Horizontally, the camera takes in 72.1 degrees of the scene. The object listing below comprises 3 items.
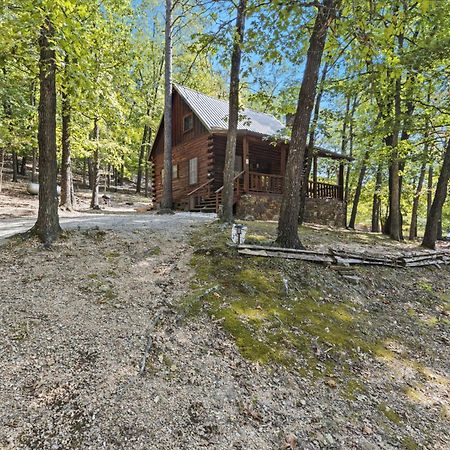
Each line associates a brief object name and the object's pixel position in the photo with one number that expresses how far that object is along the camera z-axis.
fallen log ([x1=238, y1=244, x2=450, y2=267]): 5.95
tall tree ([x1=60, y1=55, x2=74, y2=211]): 11.97
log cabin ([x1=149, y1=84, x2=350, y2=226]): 13.28
